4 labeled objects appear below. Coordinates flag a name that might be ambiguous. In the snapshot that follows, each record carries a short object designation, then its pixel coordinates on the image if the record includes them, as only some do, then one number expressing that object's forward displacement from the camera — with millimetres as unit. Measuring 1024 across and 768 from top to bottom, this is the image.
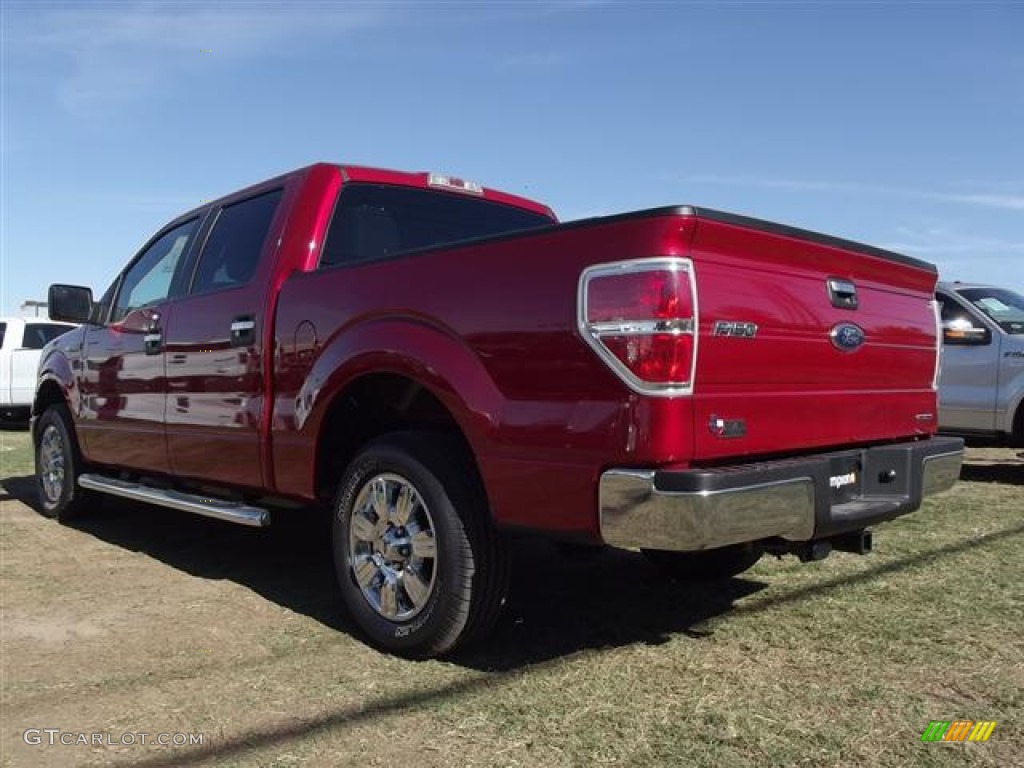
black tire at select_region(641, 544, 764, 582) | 4340
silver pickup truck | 8219
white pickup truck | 15055
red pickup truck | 2840
